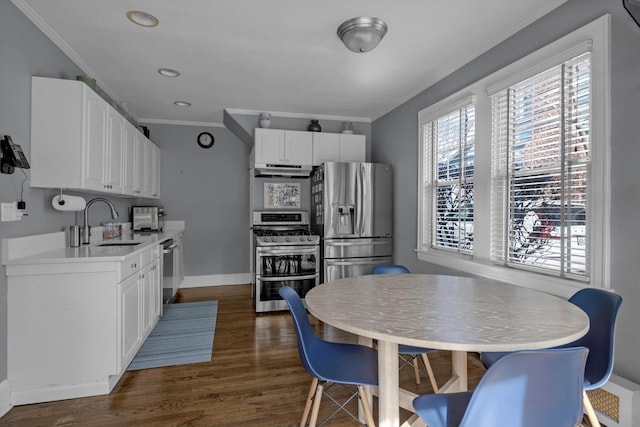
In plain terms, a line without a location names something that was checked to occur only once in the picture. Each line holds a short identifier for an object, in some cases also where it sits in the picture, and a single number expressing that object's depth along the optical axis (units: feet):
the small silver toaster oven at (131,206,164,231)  15.05
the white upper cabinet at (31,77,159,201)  7.79
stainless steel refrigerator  13.62
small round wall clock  17.25
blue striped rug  9.10
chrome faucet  9.73
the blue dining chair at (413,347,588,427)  3.25
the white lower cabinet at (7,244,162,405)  6.88
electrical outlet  6.64
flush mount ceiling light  7.79
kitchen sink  10.51
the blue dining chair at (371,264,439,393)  6.06
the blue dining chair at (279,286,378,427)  5.02
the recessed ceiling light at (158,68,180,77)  10.61
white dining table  3.78
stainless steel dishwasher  12.41
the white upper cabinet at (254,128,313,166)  14.17
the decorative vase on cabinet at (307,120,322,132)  14.90
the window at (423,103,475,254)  10.07
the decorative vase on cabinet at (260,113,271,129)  14.34
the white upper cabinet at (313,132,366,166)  14.82
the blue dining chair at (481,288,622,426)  4.96
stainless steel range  13.34
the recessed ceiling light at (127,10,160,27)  7.59
